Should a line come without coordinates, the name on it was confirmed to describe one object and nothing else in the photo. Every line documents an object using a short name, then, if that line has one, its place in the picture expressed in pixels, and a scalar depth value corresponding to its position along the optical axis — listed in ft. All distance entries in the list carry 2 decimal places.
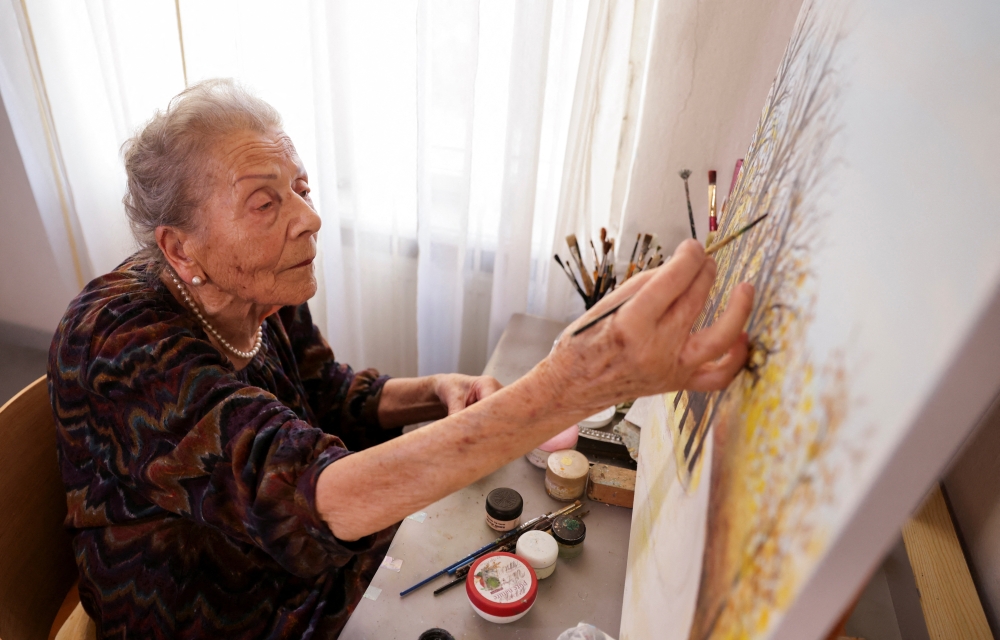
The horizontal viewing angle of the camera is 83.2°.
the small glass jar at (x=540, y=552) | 2.58
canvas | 0.84
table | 2.42
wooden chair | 2.80
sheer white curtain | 4.22
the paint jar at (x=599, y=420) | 3.55
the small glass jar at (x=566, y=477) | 3.00
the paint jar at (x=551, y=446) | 3.22
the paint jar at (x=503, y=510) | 2.81
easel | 1.72
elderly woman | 2.07
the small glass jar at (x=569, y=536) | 2.70
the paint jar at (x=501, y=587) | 2.38
